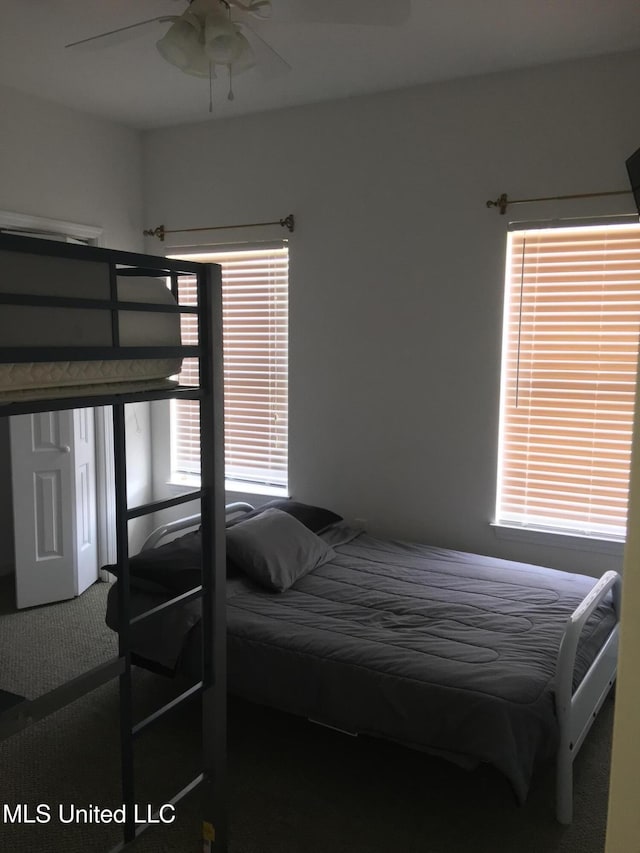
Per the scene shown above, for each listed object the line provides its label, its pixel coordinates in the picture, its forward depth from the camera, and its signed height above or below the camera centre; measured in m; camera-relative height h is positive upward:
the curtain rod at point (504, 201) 3.31 +0.75
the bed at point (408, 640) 2.12 -1.02
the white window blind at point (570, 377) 3.21 -0.10
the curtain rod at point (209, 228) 3.95 +0.77
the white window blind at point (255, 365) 4.14 -0.07
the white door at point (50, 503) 3.82 -0.86
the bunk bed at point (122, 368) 1.39 -0.04
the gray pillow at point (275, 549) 2.95 -0.87
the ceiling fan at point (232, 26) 2.15 +1.06
